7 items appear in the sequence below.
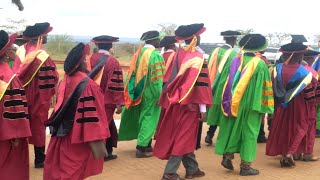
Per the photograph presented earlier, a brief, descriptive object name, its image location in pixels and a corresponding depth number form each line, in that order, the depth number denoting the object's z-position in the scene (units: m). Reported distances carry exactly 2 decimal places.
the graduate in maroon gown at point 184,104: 6.15
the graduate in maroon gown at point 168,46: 8.83
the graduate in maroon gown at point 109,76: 7.57
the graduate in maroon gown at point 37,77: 6.80
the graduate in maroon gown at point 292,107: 7.26
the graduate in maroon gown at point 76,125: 4.74
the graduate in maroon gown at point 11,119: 4.97
